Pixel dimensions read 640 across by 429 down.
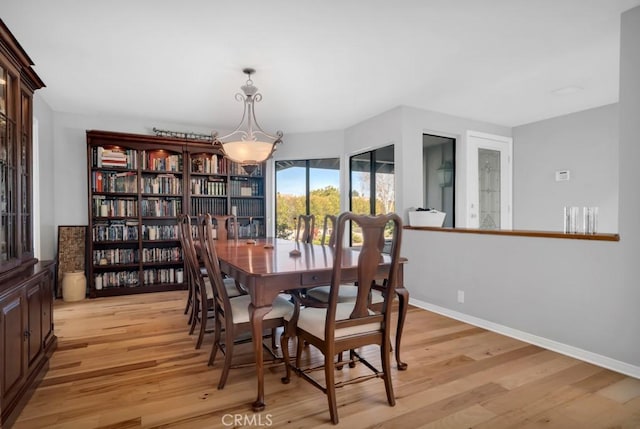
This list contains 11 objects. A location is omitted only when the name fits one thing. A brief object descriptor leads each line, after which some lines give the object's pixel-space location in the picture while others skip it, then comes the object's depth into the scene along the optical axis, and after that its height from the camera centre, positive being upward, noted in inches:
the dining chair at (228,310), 89.1 -25.8
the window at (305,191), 238.5 +12.2
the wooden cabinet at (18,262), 76.2 -13.4
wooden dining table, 80.4 -15.6
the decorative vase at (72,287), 177.5 -38.2
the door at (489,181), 203.5 +16.3
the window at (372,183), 196.1 +15.2
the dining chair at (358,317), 73.6 -24.3
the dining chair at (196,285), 111.8 -26.3
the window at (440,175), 200.1 +18.6
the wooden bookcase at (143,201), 190.2 +4.6
